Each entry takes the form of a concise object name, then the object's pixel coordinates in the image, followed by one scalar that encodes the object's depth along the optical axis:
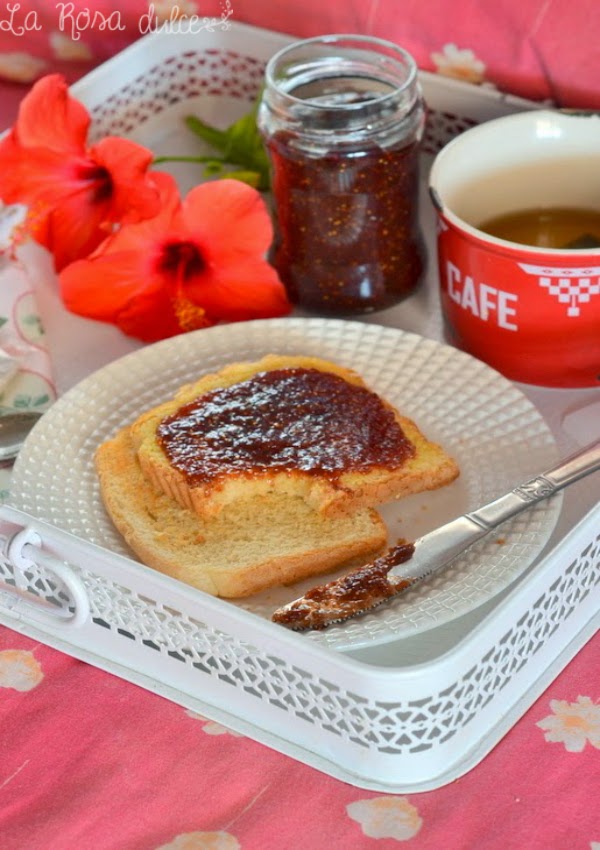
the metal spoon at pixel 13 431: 0.76
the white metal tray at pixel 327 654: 0.64
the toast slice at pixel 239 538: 0.70
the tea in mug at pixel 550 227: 0.80
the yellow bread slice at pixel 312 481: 0.71
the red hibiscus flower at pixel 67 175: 0.81
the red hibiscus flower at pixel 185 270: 0.80
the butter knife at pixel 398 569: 0.67
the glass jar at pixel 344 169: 0.78
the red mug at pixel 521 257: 0.75
